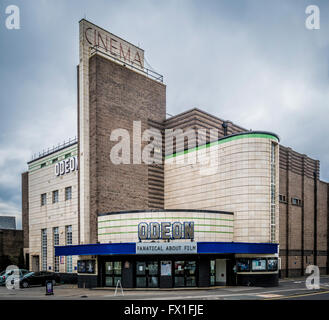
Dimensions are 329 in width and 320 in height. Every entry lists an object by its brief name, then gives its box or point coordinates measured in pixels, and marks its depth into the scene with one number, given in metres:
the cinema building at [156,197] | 30.63
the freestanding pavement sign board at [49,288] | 28.12
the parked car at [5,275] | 38.56
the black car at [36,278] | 36.28
